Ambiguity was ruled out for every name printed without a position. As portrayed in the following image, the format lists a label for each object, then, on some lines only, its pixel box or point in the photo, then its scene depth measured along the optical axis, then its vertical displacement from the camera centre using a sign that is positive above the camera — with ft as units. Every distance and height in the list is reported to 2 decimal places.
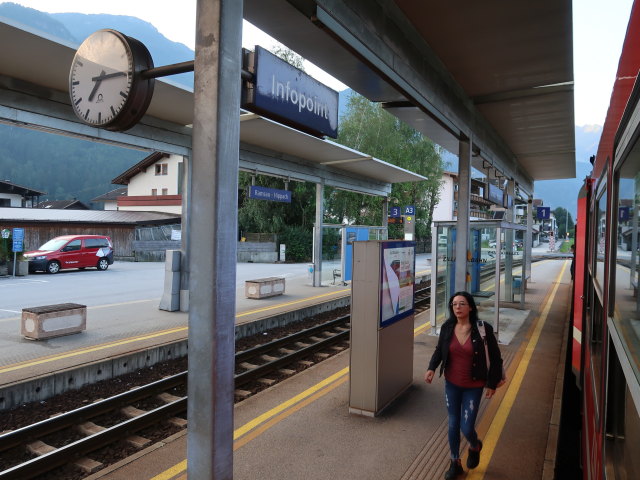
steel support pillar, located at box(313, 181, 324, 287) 53.78 -1.00
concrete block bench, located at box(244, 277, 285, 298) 44.15 -5.09
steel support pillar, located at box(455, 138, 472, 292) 26.61 +1.20
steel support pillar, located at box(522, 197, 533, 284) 49.08 -0.11
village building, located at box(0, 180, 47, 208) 124.36 +8.67
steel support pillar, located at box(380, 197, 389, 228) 63.07 +3.14
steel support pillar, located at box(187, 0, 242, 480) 7.43 -0.04
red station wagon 63.87 -3.60
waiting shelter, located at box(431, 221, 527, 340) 28.81 -1.80
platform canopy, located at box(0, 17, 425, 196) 20.57 +7.27
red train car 5.11 -0.52
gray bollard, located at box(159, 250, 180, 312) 36.06 -3.86
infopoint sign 8.28 +2.50
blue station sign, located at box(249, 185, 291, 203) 41.79 +3.54
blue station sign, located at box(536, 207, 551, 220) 73.60 +4.07
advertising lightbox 17.60 -1.75
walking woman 12.84 -3.51
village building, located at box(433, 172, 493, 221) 163.63 +12.26
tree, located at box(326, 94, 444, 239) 115.03 +20.85
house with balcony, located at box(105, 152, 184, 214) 120.57 +11.74
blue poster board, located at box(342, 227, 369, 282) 54.24 -0.35
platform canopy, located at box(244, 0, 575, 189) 13.89 +7.16
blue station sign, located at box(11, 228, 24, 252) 57.87 -1.44
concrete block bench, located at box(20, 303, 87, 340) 26.35 -5.17
